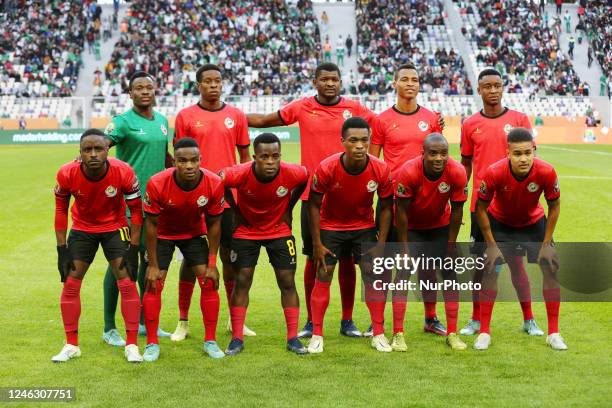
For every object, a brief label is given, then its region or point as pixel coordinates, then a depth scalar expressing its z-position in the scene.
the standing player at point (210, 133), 16.56
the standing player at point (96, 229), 14.66
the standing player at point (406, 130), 16.77
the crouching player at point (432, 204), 15.32
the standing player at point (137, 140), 16.17
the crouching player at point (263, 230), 15.29
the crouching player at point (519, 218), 15.16
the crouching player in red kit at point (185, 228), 14.73
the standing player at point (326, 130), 16.61
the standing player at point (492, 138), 16.52
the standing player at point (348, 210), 15.16
